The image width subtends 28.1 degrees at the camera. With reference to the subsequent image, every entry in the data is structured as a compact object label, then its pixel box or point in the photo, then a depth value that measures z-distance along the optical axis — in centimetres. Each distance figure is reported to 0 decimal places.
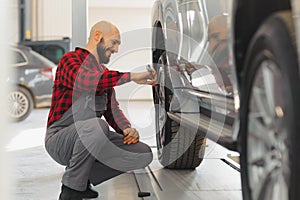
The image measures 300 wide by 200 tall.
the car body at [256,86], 143
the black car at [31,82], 859
